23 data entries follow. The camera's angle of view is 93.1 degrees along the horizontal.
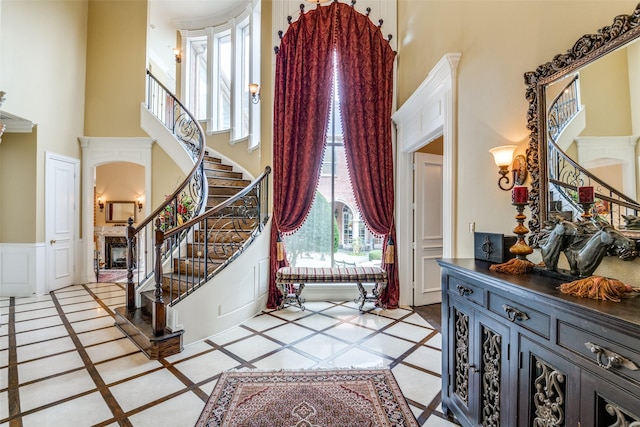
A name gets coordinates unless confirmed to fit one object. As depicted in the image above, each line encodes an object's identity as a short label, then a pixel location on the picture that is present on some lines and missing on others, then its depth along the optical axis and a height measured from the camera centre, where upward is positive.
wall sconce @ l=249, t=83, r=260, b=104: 5.65 +2.36
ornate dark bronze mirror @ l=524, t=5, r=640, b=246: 1.42 +0.50
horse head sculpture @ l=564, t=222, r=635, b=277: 1.34 -0.14
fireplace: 8.64 -0.93
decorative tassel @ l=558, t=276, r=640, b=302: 1.22 -0.30
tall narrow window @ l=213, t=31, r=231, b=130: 7.45 +3.36
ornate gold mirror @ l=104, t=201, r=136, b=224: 9.23 +0.21
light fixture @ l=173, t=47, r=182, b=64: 7.71 +4.14
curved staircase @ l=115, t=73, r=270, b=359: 2.98 -0.37
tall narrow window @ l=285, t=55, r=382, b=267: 4.88 -0.20
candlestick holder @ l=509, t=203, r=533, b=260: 1.87 -0.15
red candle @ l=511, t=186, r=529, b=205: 1.93 +0.14
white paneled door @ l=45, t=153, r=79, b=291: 5.19 -0.02
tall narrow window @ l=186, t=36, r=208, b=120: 7.88 +3.69
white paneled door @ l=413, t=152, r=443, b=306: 4.47 -0.15
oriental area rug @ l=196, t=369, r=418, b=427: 2.02 -1.35
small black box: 2.07 -0.21
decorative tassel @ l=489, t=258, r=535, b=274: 1.77 -0.29
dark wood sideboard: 1.04 -0.60
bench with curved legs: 4.13 -0.83
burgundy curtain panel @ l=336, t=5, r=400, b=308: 4.47 +1.51
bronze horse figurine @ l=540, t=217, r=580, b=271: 1.60 -0.13
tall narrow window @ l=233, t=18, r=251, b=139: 6.78 +3.00
